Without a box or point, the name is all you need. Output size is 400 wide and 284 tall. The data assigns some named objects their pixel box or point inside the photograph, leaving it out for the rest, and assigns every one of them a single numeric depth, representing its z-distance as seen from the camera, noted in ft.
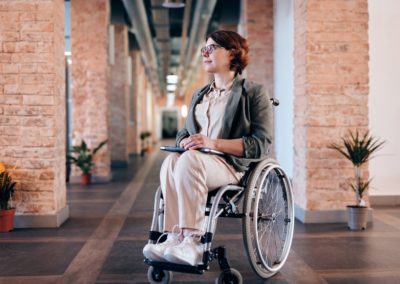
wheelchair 5.81
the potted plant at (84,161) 20.95
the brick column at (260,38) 21.65
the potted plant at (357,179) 10.84
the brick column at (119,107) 30.71
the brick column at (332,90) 11.59
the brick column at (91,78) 21.42
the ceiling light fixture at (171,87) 65.11
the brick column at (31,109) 11.43
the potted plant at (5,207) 10.88
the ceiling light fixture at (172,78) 48.62
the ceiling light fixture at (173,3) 18.81
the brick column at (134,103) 39.55
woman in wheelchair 5.85
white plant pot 10.78
